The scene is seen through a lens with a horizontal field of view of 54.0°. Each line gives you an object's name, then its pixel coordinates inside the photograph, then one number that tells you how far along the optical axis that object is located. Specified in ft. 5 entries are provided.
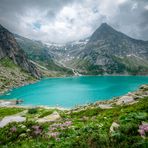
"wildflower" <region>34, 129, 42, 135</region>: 35.80
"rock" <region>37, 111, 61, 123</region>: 52.67
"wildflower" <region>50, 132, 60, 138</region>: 32.32
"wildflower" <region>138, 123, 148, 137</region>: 24.53
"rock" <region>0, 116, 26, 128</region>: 53.26
